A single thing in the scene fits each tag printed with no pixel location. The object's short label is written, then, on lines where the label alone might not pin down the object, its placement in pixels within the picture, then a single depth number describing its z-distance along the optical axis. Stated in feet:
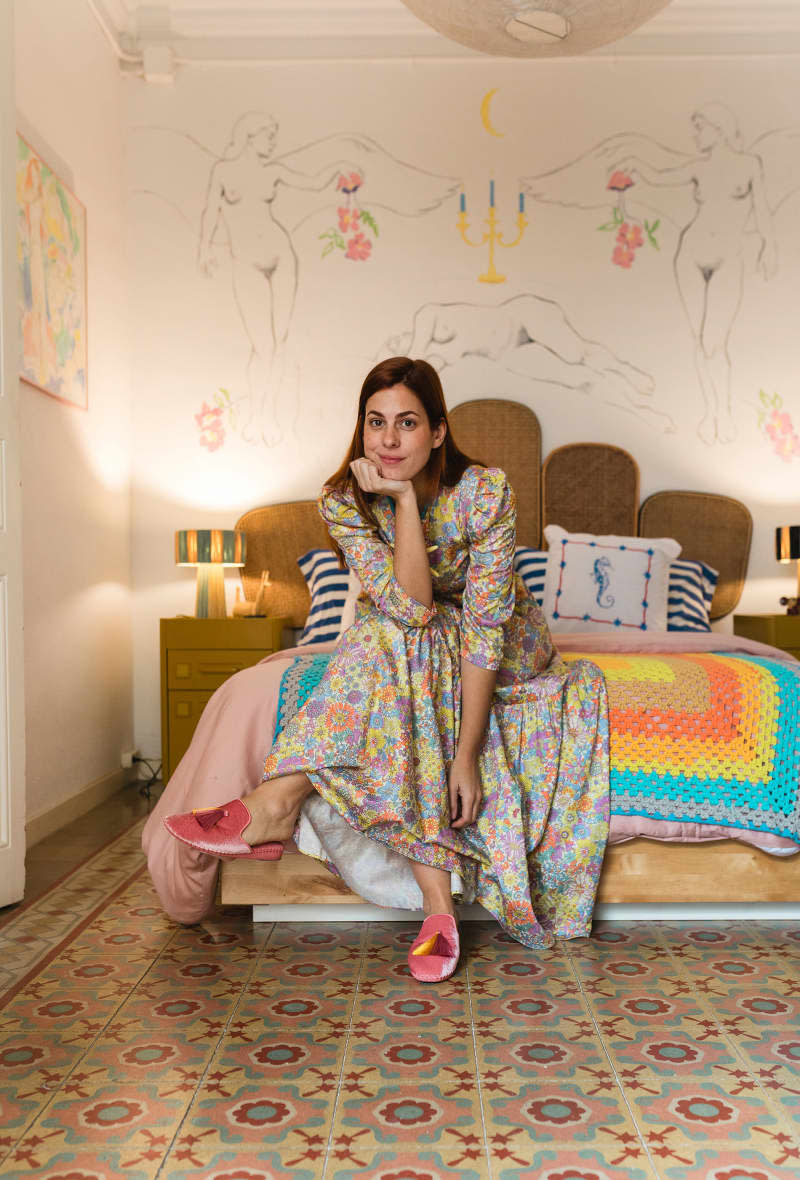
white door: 8.29
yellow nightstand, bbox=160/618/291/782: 12.66
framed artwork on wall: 10.70
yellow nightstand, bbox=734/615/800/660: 12.25
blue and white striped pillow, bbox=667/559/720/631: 12.13
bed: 7.32
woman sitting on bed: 6.77
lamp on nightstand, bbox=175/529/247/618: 13.17
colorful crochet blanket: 7.36
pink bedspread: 7.23
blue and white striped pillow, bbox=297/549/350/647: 11.78
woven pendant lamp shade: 8.73
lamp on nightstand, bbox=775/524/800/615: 13.06
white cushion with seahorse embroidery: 11.48
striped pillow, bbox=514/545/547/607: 12.11
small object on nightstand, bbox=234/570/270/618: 13.50
